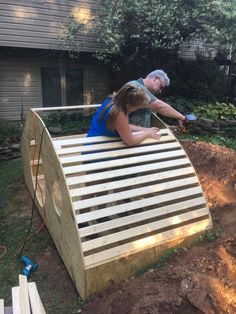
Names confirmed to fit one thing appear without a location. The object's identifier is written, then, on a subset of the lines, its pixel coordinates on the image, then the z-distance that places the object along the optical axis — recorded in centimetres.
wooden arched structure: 268
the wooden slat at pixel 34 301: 205
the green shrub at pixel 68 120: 876
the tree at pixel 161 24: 789
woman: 283
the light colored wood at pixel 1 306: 207
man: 330
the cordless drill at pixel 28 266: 312
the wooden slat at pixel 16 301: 202
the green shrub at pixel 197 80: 984
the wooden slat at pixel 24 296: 203
